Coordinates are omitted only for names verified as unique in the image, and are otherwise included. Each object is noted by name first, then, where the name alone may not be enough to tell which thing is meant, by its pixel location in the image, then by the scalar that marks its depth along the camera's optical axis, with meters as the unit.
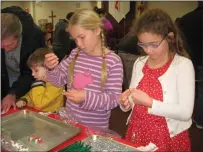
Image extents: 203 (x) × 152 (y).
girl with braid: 1.22
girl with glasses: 1.04
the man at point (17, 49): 1.49
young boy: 1.49
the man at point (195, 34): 2.15
